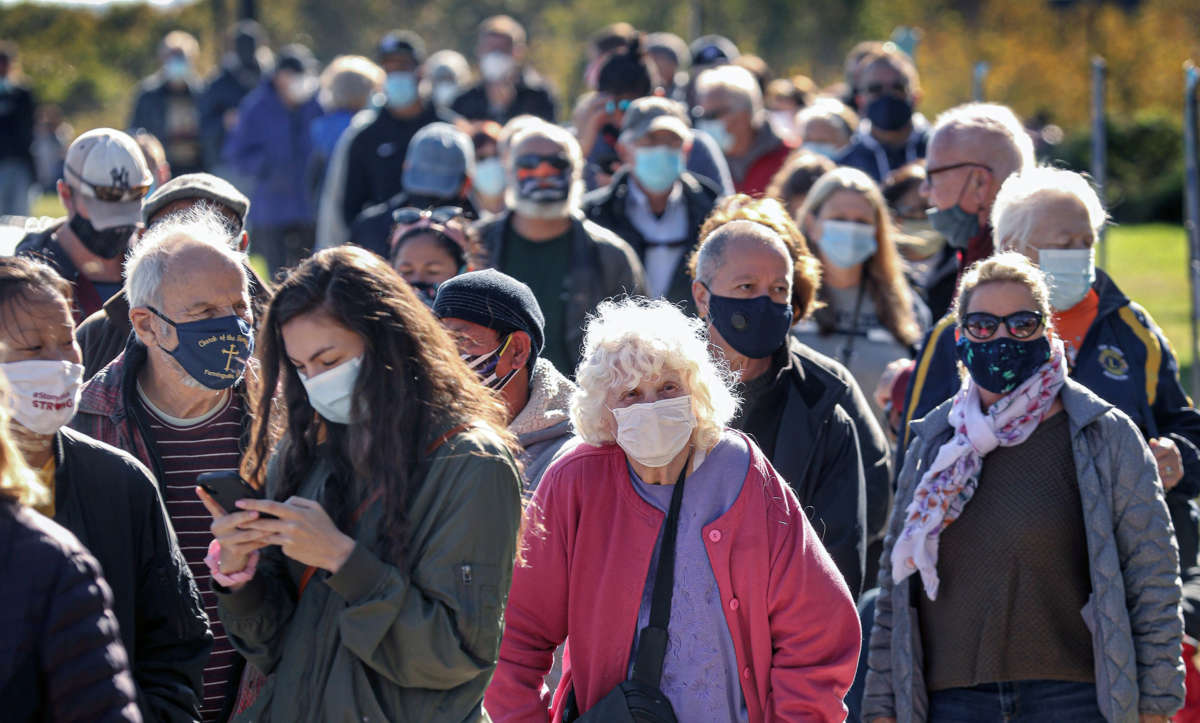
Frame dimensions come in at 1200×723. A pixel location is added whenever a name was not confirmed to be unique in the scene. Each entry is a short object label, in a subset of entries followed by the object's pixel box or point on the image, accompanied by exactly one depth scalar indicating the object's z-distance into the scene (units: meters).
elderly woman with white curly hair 7.68
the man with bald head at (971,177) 12.33
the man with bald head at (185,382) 8.59
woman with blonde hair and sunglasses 8.90
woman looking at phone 6.65
